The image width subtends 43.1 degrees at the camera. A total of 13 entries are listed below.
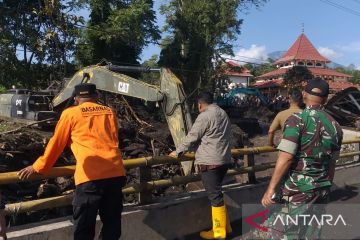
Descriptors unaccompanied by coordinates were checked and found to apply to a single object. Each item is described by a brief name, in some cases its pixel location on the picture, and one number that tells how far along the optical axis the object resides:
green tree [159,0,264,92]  31.67
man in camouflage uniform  3.55
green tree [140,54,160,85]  53.04
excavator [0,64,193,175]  6.86
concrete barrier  4.68
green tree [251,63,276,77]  77.71
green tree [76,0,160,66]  25.27
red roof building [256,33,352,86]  65.94
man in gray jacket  5.65
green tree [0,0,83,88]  24.67
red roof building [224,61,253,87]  34.84
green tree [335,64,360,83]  74.18
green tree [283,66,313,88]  37.82
